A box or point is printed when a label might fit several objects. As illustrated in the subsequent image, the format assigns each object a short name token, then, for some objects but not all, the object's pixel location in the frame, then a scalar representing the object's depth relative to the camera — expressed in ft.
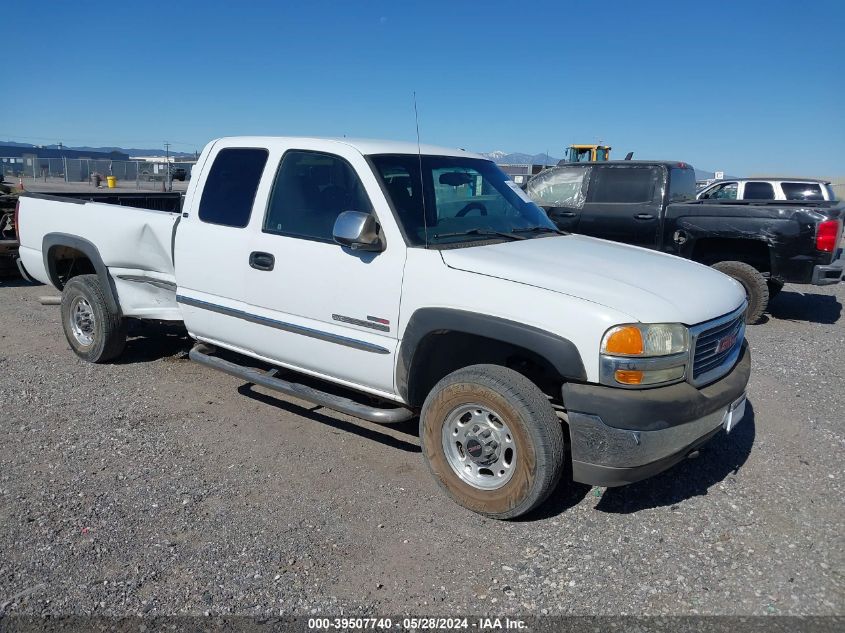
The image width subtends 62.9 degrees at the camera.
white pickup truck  10.92
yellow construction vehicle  87.68
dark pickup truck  26.73
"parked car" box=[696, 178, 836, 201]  49.60
